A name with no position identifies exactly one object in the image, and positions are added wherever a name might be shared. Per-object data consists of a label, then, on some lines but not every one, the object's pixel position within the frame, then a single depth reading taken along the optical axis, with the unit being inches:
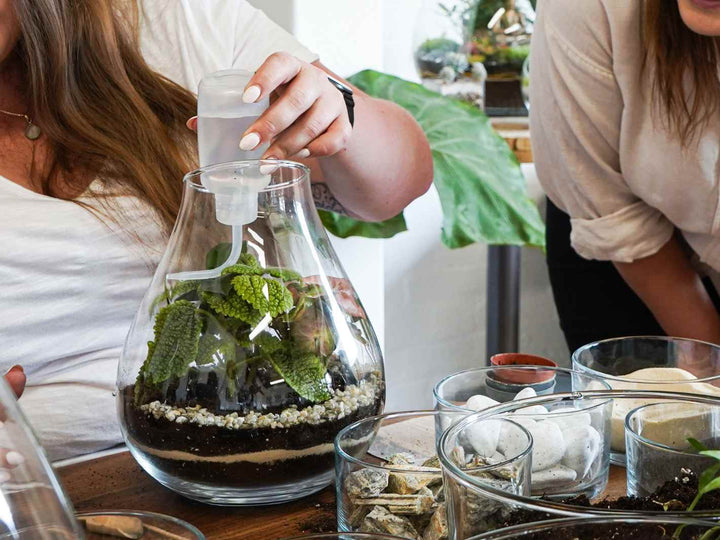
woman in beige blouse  43.2
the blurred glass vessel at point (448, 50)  85.1
